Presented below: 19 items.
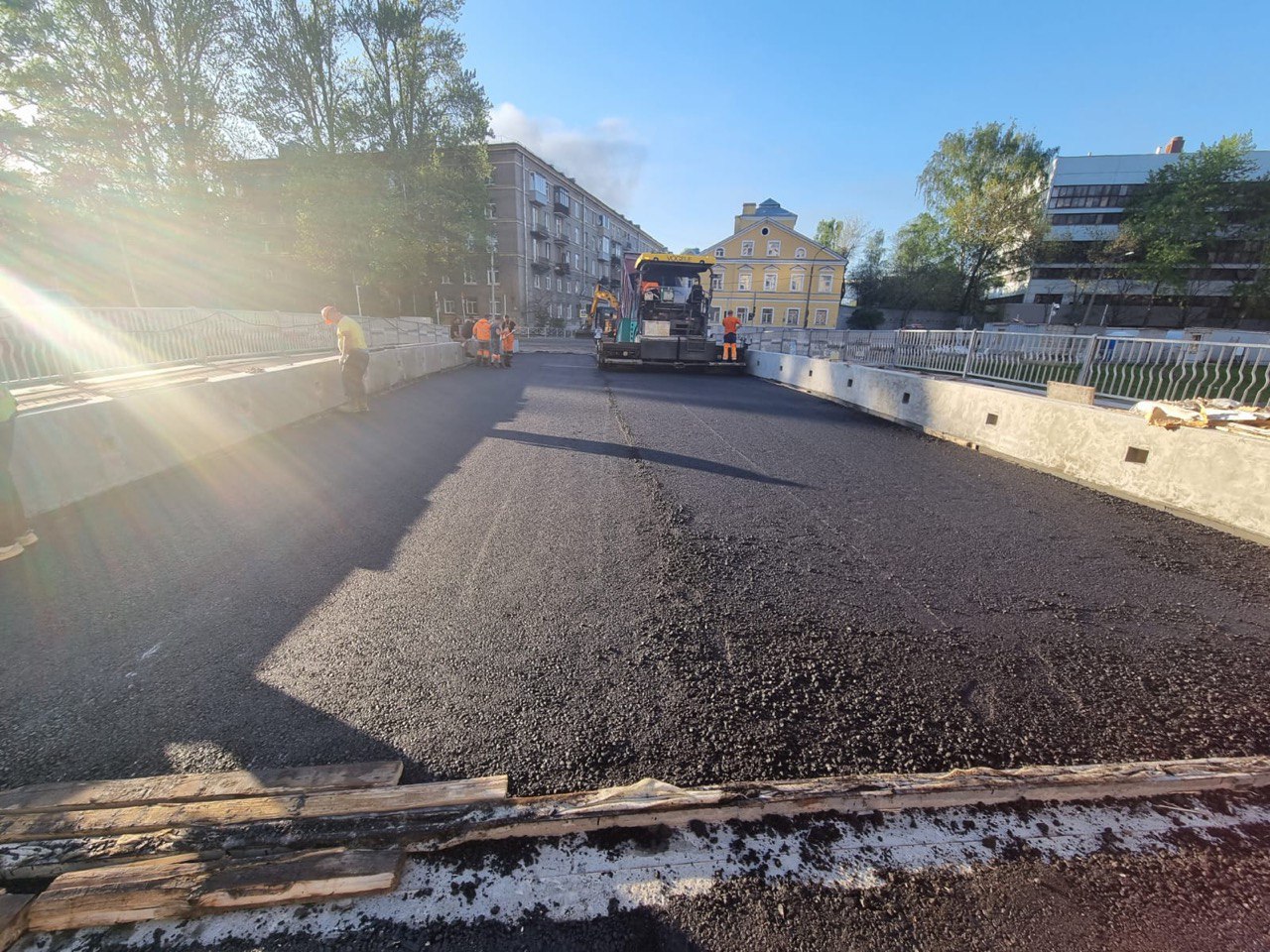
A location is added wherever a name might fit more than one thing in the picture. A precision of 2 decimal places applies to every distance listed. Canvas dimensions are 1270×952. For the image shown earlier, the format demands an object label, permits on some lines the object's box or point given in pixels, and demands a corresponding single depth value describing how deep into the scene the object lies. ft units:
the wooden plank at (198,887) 4.44
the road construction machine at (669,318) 53.62
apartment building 138.51
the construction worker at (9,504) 11.04
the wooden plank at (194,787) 5.50
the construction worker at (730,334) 55.72
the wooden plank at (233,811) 5.17
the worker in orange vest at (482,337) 58.08
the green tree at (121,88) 64.75
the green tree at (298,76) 75.25
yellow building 165.07
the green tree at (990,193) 126.93
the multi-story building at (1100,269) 147.23
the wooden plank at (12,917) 4.17
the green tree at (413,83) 83.92
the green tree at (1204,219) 134.00
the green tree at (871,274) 180.04
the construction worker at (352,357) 26.41
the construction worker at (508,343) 59.23
